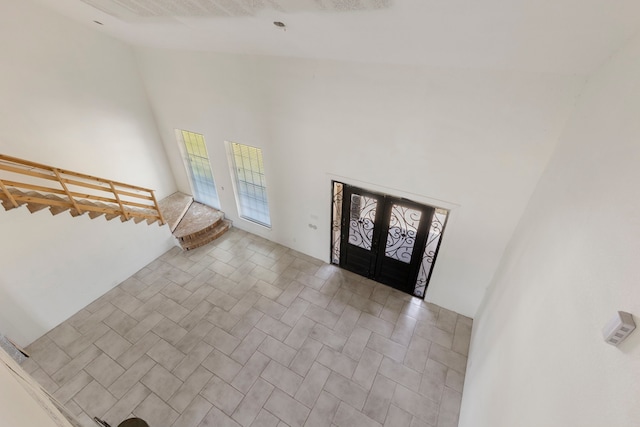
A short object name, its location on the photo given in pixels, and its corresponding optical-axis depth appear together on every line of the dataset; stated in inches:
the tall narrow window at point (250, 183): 220.4
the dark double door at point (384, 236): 175.3
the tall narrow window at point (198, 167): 245.8
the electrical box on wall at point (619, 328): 42.3
